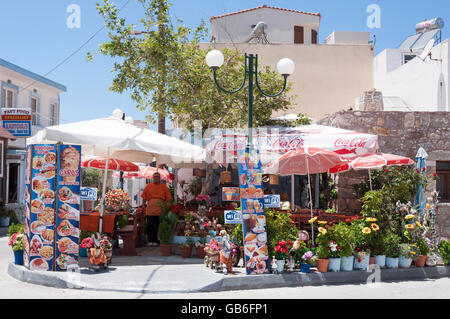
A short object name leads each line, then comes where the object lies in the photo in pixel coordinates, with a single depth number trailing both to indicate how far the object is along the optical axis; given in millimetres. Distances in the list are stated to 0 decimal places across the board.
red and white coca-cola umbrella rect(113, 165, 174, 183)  16013
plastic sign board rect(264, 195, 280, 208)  8180
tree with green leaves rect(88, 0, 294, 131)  12750
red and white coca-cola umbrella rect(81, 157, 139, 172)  12172
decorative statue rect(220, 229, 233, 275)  7621
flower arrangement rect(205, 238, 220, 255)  7879
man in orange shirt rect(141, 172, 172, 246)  10516
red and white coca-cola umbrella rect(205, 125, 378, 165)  10836
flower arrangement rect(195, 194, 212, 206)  11531
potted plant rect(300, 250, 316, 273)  7762
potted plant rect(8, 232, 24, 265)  8133
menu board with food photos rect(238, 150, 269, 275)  7637
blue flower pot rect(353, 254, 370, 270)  8148
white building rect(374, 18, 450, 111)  16297
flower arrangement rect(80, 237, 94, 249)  7849
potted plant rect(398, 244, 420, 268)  8403
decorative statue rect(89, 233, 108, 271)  7717
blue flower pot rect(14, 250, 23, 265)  8133
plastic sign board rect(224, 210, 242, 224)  7937
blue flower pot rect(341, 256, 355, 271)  8023
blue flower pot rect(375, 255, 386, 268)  8391
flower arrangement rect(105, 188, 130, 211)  10430
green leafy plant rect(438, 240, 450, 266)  8750
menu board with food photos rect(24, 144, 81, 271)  7617
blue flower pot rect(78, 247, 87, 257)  9266
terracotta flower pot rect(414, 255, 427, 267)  8609
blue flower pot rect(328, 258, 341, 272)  7934
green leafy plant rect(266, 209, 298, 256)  7925
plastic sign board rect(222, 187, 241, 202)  8750
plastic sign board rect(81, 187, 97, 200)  8125
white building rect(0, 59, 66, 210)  21906
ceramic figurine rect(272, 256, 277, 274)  7594
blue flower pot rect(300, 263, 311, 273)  7762
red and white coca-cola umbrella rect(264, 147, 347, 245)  9445
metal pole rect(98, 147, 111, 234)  8889
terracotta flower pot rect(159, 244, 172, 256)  9674
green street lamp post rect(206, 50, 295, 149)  8859
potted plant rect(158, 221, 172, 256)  9664
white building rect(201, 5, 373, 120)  21875
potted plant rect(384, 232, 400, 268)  8391
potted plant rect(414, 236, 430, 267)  8609
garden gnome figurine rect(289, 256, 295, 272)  7797
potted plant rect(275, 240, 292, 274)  7703
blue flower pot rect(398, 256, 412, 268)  8452
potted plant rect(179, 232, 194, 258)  9383
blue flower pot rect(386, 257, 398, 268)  8375
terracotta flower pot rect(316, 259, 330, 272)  7848
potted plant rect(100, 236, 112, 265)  8102
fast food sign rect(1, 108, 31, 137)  19844
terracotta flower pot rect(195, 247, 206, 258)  9334
